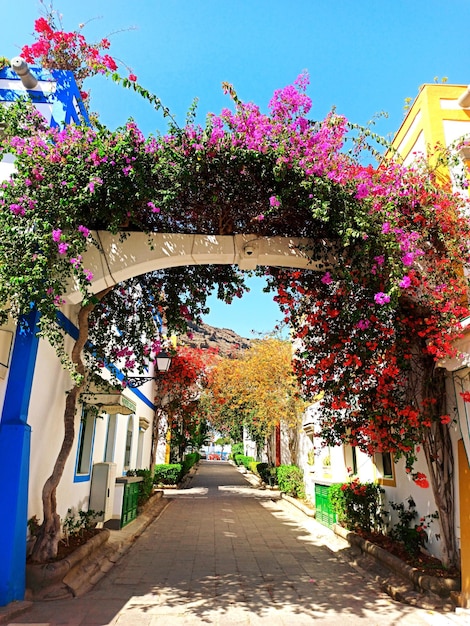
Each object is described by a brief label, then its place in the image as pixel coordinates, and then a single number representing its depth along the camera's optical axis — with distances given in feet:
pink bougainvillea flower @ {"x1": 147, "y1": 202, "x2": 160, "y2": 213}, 17.26
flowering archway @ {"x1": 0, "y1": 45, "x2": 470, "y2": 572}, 16.99
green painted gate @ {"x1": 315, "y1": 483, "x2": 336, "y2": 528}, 31.99
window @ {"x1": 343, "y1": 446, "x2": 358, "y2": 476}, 33.85
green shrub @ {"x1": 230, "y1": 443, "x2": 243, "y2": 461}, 162.09
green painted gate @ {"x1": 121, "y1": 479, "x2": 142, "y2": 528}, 31.48
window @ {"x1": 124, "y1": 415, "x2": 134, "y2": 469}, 41.42
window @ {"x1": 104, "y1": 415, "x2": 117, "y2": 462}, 33.83
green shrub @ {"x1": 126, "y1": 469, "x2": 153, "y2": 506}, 39.99
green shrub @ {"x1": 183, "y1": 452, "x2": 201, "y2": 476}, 78.20
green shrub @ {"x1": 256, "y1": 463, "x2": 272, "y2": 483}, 67.74
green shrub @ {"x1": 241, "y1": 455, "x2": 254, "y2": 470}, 113.99
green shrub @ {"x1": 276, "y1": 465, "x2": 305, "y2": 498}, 48.65
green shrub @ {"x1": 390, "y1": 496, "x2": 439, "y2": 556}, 20.76
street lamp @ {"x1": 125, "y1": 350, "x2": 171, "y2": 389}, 37.06
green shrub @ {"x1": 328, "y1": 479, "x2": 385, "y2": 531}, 26.50
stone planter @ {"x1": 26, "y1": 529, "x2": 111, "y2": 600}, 16.48
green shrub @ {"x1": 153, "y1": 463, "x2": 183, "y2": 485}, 65.98
